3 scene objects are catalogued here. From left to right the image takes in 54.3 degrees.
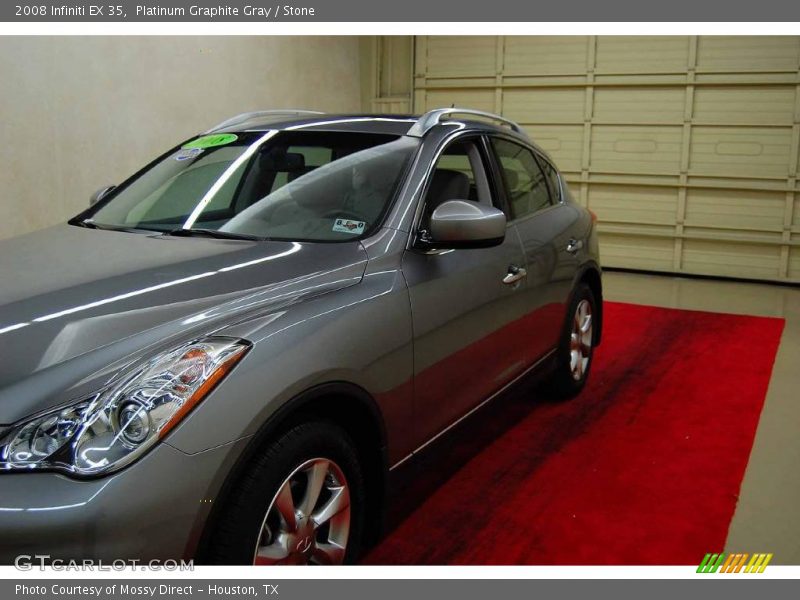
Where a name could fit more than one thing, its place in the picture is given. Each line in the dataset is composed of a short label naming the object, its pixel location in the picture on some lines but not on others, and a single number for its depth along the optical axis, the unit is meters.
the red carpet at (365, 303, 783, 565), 2.64
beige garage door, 8.24
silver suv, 1.57
